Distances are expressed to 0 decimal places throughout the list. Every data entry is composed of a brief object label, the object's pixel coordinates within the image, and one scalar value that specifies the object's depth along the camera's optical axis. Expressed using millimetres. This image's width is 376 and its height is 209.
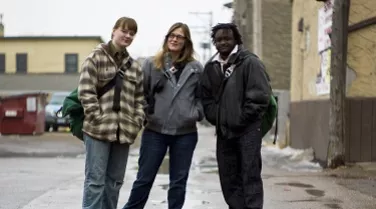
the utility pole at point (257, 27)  22734
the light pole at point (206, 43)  58644
